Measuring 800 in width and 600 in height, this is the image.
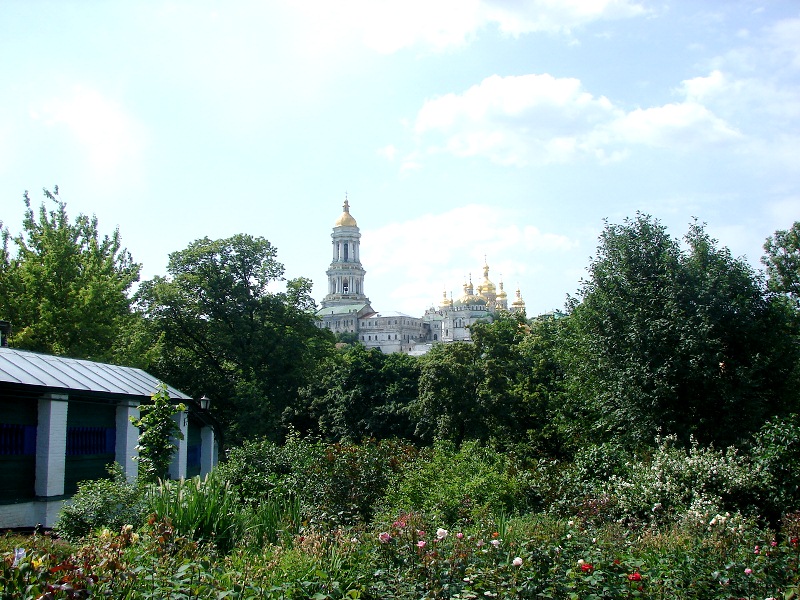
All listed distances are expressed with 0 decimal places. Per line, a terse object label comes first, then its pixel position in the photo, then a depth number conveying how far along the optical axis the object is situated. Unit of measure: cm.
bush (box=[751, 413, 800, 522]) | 1423
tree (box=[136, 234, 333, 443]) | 3803
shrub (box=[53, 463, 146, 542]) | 1120
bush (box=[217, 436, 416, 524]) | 1352
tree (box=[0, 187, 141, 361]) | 2533
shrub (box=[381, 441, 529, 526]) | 1294
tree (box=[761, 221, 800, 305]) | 3183
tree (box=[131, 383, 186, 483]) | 1387
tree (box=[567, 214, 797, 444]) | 2053
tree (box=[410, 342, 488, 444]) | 3438
